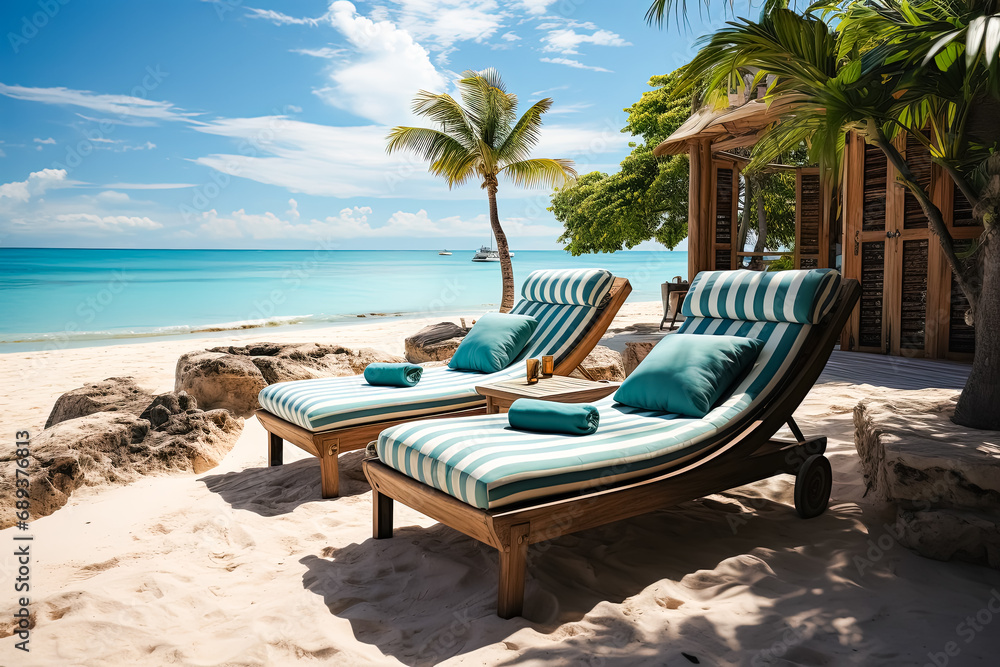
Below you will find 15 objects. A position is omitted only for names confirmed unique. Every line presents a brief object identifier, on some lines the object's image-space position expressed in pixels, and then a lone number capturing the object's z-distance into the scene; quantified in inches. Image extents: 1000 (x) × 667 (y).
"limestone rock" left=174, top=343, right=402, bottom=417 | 205.2
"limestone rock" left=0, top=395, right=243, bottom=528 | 132.2
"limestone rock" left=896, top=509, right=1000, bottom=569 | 92.1
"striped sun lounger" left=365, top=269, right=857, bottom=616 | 82.9
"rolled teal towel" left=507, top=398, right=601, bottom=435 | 101.1
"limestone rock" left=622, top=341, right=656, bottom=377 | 221.1
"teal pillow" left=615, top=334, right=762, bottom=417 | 114.5
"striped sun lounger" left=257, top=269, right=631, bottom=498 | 135.5
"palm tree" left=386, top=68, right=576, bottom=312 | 463.2
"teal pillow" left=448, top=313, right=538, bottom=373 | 176.2
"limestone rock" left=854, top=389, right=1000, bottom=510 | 93.4
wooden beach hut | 262.5
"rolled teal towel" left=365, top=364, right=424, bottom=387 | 156.0
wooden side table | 139.9
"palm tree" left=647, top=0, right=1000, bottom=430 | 110.0
